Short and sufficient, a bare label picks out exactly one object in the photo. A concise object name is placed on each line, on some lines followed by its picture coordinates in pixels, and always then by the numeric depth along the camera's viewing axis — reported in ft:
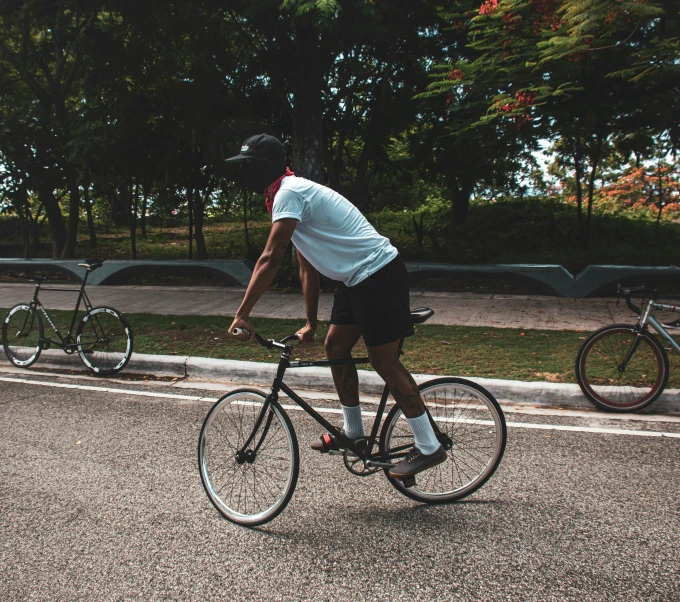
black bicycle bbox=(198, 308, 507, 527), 11.39
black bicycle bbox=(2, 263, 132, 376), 22.68
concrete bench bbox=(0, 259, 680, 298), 34.88
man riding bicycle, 10.57
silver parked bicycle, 17.57
